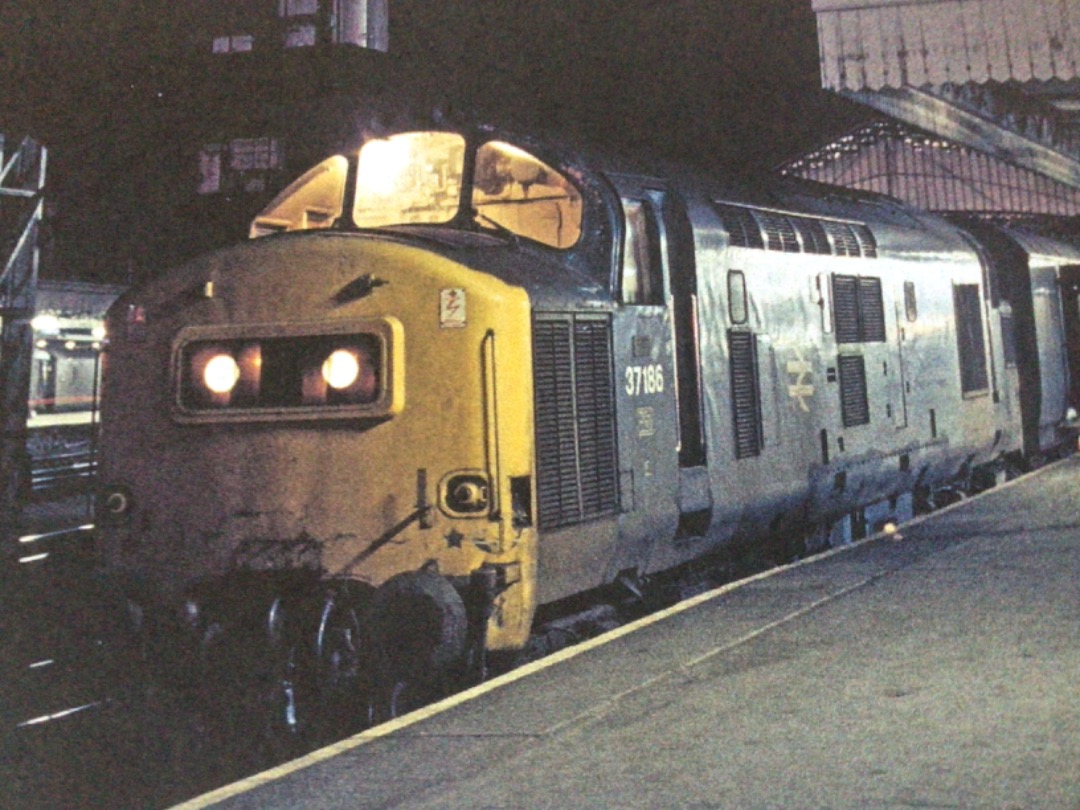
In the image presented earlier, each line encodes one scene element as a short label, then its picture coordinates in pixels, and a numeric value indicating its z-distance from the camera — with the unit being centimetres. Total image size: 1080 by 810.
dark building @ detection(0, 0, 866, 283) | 2089
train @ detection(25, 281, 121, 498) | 1794
